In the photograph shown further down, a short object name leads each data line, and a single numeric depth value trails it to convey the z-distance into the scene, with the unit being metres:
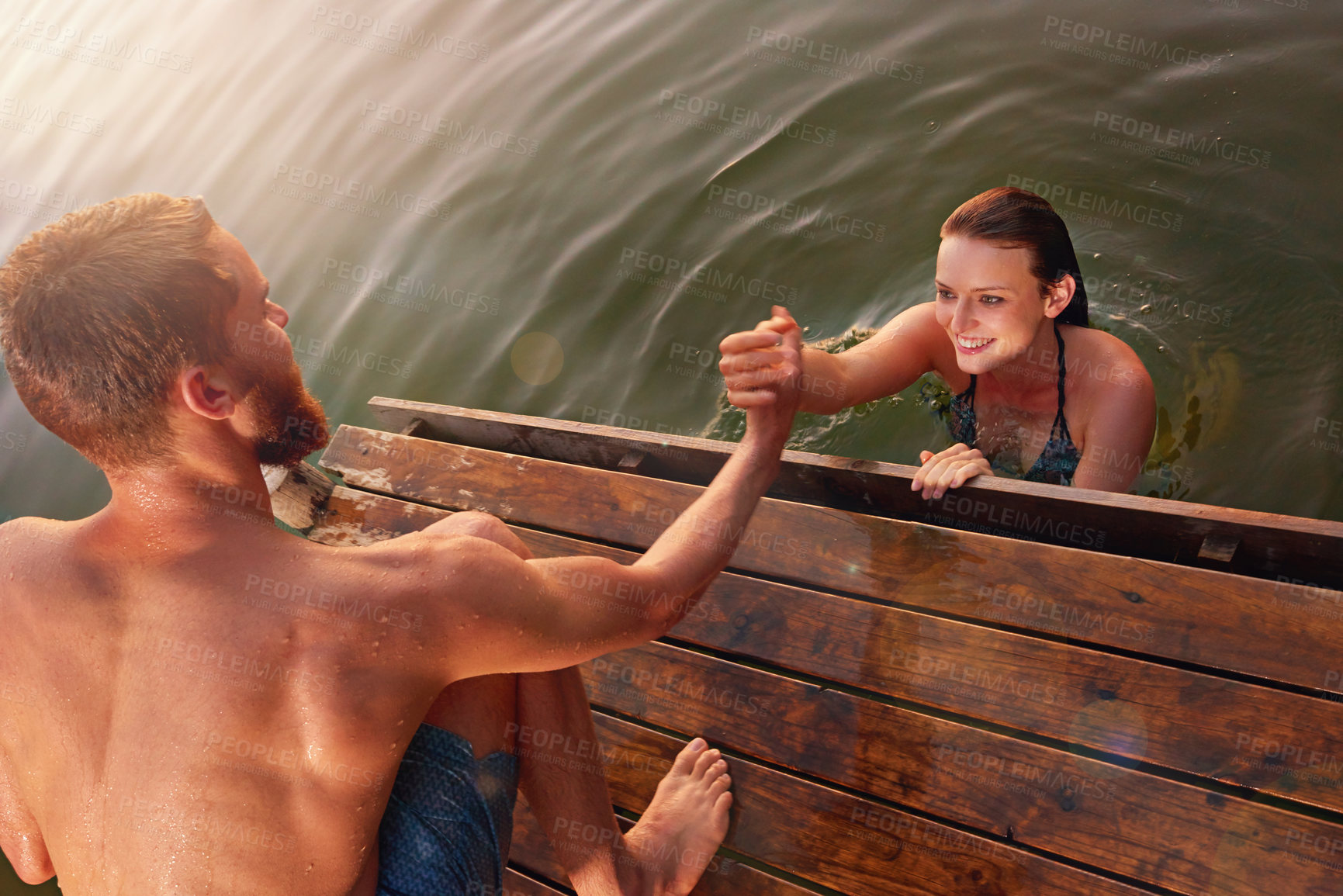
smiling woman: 2.73
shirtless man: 1.57
